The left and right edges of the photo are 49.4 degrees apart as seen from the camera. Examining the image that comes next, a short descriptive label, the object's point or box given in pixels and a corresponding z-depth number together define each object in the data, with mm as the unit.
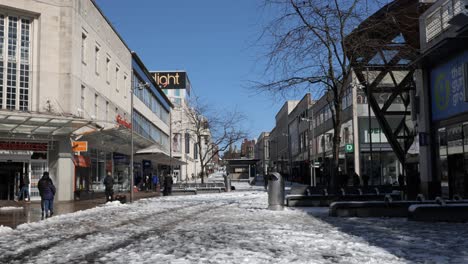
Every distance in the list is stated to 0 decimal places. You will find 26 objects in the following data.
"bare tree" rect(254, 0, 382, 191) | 18359
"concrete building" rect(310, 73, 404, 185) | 48312
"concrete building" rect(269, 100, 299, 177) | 115750
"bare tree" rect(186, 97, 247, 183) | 53047
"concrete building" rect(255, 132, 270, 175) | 186075
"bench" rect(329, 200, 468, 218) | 15828
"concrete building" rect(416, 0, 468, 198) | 19500
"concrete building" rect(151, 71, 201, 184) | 99844
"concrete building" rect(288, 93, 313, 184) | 79688
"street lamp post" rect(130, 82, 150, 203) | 28672
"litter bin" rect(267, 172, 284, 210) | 18984
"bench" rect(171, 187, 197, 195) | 36938
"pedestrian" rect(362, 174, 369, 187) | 36156
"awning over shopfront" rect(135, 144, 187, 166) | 47375
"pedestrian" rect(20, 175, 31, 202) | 29406
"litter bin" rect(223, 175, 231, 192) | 41406
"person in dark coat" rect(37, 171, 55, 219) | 18844
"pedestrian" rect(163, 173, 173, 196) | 35000
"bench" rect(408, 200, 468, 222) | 13922
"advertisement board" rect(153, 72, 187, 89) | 116875
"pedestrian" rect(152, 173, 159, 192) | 49719
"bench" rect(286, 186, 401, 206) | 21156
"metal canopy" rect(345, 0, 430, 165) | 18859
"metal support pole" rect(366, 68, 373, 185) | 21422
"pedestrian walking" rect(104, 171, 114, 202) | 27188
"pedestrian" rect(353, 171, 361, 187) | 35000
